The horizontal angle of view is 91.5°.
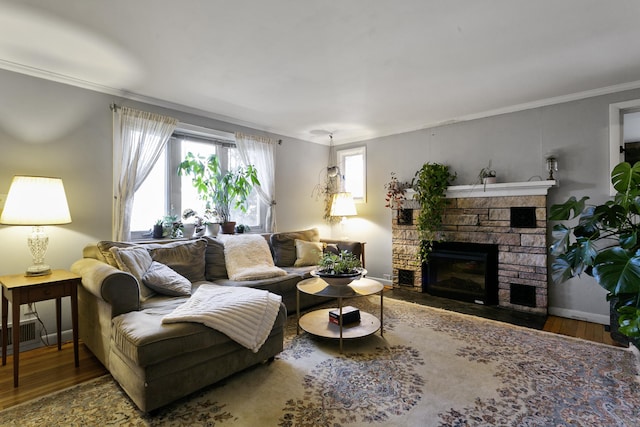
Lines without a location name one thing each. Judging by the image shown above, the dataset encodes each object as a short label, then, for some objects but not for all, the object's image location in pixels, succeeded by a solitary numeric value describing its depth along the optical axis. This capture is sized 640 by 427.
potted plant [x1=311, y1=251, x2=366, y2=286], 2.67
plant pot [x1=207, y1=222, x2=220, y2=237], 3.83
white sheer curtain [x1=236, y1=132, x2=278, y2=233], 4.27
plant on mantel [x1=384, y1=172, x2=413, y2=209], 4.56
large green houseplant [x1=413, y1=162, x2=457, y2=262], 4.13
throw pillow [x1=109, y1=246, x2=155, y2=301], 2.47
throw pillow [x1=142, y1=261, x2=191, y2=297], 2.54
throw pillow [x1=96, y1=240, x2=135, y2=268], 2.52
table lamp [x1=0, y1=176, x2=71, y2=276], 2.27
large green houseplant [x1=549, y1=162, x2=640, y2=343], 1.84
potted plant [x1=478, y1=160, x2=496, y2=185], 3.82
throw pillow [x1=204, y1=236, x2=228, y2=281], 3.30
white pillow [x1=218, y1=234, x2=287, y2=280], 3.25
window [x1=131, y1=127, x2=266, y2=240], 3.47
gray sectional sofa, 1.75
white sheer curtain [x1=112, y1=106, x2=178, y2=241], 3.16
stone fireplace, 3.51
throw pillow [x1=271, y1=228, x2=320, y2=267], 3.97
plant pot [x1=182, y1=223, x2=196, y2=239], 3.63
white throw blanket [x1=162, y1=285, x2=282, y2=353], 1.97
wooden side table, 2.10
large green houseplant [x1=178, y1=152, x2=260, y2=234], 3.80
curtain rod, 3.13
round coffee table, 2.60
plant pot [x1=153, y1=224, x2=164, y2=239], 3.43
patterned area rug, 1.74
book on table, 2.81
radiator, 2.62
